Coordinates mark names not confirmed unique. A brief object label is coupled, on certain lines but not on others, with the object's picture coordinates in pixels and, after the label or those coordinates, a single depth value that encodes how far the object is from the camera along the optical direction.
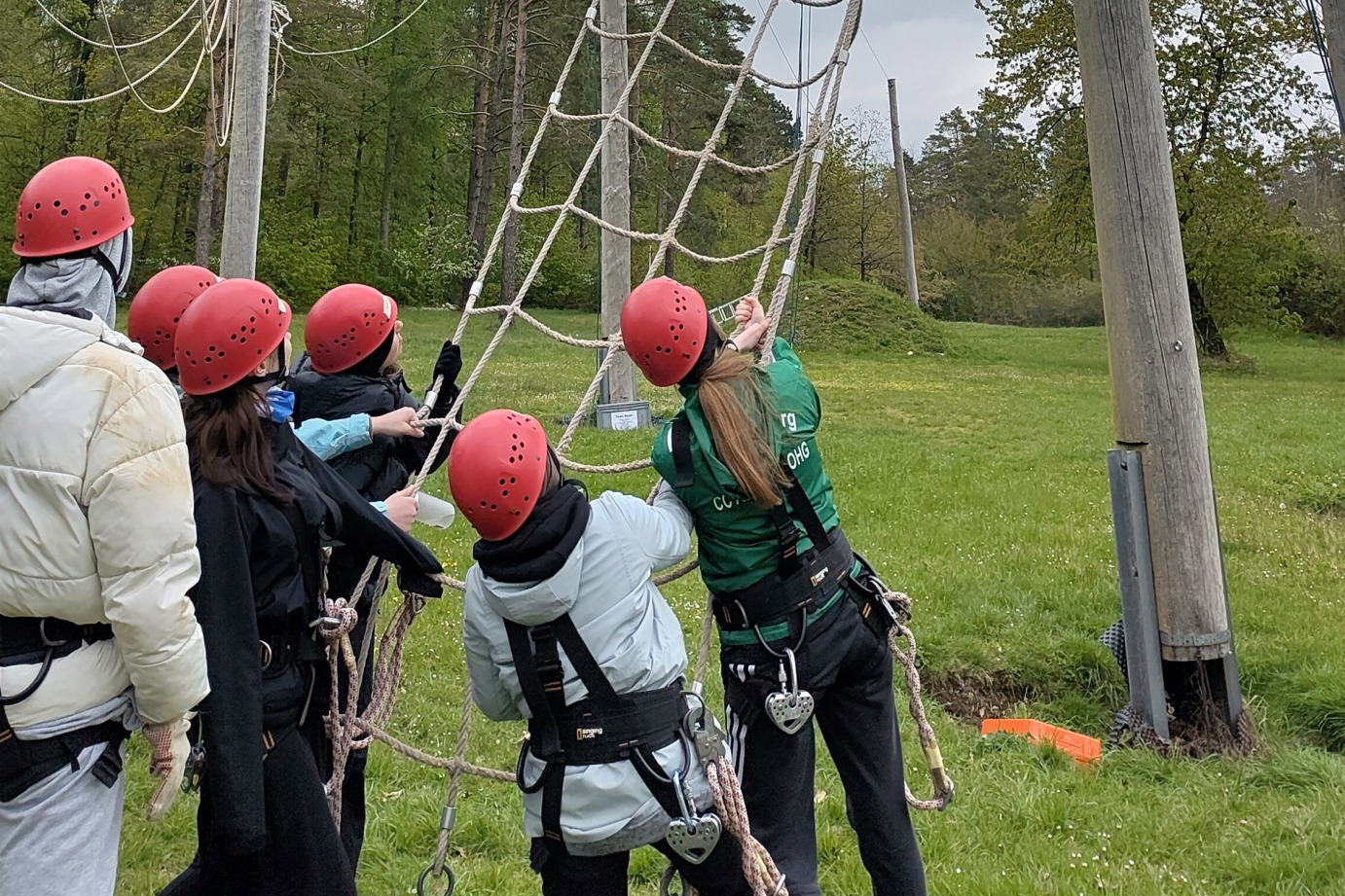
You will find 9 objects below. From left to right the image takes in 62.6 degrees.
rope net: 2.66
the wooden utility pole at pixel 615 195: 10.76
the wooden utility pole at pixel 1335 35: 4.31
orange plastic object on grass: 4.76
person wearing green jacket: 2.73
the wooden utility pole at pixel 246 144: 5.91
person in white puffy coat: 2.04
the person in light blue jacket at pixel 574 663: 2.32
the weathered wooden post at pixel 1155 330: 4.80
